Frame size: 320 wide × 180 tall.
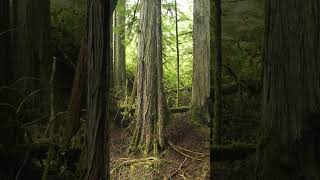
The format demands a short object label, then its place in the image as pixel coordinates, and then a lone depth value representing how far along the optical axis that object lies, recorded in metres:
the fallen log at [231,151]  2.72
